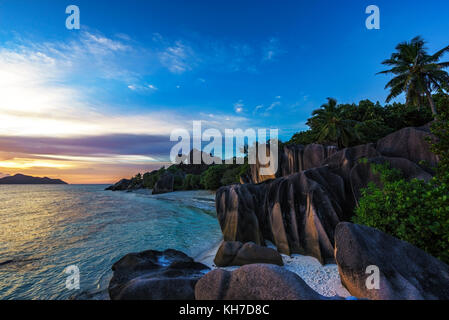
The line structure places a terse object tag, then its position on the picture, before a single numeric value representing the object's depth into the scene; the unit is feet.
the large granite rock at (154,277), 17.22
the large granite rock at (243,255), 23.91
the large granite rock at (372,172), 25.17
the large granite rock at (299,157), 52.45
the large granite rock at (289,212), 25.98
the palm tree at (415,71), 72.08
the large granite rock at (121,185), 289.33
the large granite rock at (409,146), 28.43
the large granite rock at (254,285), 11.16
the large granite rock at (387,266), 12.81
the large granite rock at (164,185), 167.06
